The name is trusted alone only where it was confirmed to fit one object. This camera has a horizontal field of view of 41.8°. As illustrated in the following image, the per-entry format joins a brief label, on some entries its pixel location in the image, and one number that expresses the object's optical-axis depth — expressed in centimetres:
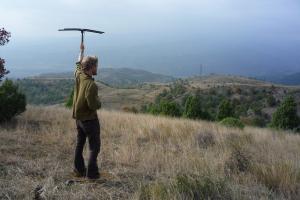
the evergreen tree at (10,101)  947
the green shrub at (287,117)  1574
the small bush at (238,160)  577
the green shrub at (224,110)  1753
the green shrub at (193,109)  1648
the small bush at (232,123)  1210
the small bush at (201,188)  426
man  505
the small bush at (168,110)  1665
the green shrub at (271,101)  2854
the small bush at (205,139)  770
